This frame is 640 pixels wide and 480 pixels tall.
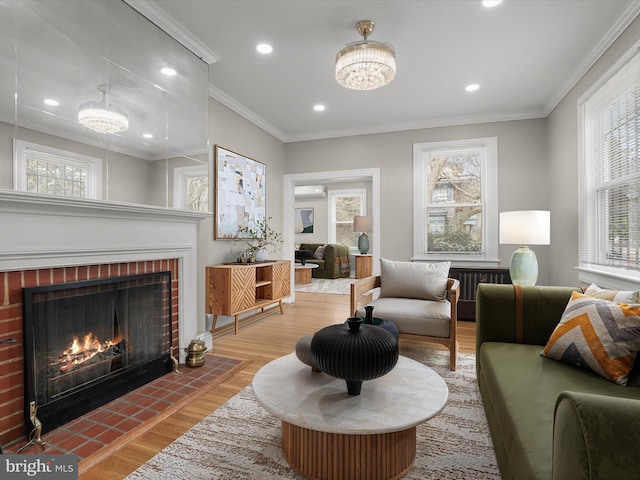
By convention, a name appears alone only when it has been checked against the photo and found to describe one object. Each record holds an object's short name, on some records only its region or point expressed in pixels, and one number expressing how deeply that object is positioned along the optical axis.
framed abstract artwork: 3.71
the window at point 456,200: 4.36
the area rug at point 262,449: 1.45
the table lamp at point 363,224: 7.44
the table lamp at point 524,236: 3.13
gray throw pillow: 3.02
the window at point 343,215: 9.02
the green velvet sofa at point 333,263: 8.10
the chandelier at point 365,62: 2.39
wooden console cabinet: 3.39
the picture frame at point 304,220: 9.44
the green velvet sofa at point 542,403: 0.64
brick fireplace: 1.60
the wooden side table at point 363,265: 8.07
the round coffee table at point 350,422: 1.27
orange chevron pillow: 1.37
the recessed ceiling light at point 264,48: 2.77
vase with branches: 4.12
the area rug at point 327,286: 6.40
